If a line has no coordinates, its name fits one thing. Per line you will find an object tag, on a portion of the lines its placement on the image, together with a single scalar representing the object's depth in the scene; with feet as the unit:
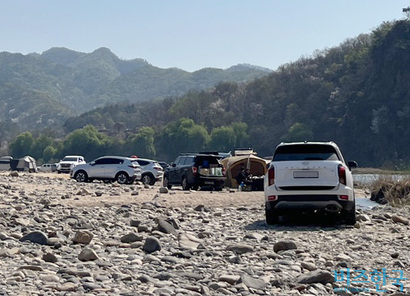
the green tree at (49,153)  533.96
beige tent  128.06
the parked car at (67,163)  228.63
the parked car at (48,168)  310.57
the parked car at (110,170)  137.18
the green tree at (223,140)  434.71
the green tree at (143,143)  472.85
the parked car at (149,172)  144.77
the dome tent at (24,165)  268.64
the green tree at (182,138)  448.24
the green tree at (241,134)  434.71
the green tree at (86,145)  517.96
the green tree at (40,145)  553.64
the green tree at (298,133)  389.80
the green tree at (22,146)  556.51
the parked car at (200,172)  112.47
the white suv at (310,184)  51.65
